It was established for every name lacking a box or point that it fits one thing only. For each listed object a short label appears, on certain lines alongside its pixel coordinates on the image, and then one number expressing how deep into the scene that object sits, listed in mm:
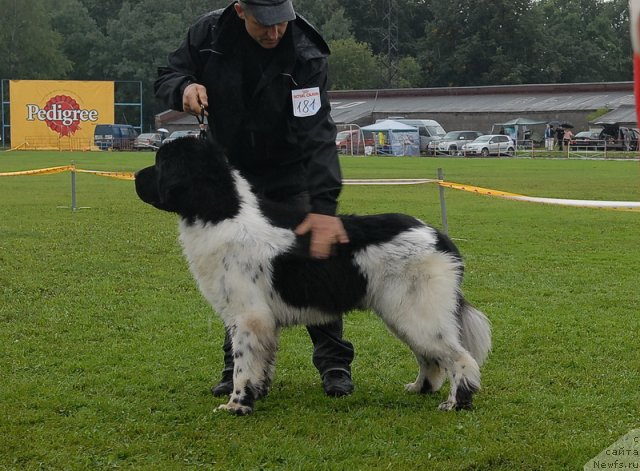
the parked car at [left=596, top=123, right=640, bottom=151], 46656
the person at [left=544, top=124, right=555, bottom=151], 51375
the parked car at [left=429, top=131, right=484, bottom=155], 49094
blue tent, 50219
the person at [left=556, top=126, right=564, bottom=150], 52312
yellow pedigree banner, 58344
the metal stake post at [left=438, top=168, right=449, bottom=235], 10938
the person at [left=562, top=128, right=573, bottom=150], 48925
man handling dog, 4727
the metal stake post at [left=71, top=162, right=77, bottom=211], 15531
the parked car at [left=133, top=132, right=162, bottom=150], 56125
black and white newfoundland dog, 4461
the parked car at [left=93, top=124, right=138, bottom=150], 57000
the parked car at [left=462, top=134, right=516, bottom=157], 47594
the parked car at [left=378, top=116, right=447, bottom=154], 51812
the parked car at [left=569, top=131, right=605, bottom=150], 48719
